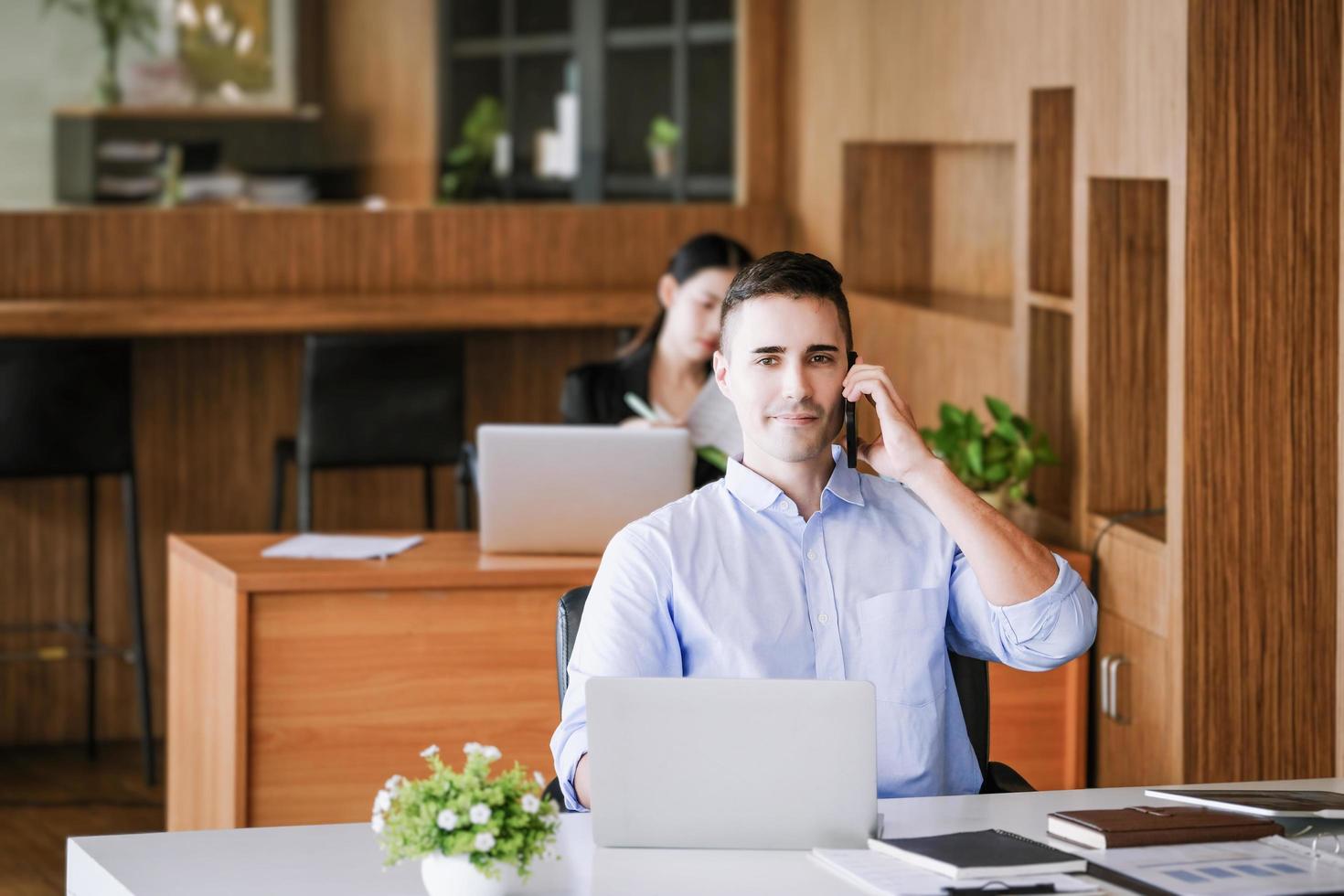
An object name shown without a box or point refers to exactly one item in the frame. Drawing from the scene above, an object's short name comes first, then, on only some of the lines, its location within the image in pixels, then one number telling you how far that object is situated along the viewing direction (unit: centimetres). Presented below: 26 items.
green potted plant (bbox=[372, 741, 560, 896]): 284
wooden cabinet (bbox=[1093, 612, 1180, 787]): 573
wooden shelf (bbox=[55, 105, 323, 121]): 864
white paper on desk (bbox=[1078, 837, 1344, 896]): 288
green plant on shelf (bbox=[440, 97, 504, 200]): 933
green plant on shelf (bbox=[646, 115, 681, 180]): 959
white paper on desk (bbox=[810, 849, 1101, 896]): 289
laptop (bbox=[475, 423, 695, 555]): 585
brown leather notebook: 312
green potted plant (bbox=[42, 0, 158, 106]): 860
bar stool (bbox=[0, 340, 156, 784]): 773
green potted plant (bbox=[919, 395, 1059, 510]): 635
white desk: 298
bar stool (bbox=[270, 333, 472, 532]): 826
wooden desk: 576
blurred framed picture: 885
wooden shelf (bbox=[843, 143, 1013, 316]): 846
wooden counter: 800
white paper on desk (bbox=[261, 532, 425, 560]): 601
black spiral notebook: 295
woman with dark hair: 701
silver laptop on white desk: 301
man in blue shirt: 370
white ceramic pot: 287
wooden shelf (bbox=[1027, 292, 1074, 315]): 638
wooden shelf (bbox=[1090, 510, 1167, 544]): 592
